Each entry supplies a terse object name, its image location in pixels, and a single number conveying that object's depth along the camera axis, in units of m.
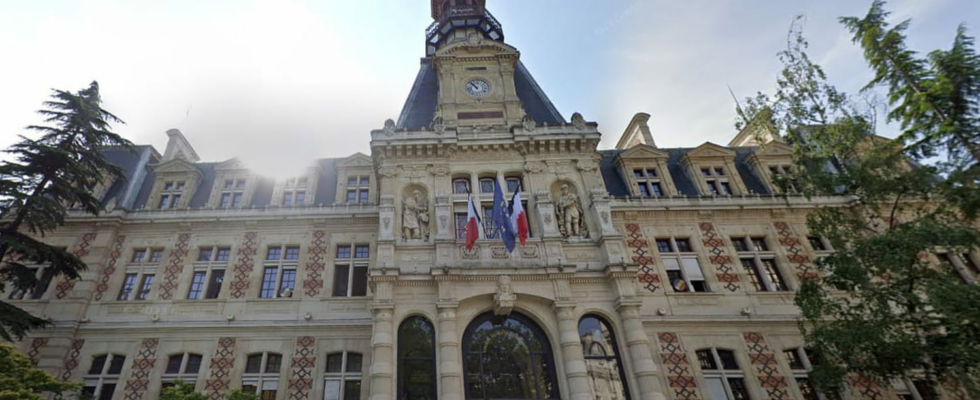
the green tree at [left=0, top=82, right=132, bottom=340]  12.95
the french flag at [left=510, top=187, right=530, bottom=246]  14.01
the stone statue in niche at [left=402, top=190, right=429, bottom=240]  15.08
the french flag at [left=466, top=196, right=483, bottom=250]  13.83
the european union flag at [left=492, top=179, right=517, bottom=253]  13.80
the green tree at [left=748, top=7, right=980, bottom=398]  9.25
